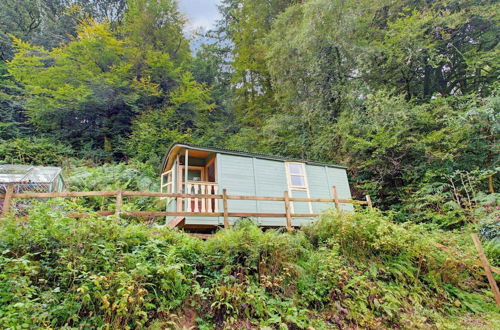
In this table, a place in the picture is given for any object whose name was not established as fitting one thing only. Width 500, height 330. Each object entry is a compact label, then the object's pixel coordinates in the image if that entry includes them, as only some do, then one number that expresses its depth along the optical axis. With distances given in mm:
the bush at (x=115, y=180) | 9911
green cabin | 7242
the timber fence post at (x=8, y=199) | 4204
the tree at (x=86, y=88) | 13977
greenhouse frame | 8359
